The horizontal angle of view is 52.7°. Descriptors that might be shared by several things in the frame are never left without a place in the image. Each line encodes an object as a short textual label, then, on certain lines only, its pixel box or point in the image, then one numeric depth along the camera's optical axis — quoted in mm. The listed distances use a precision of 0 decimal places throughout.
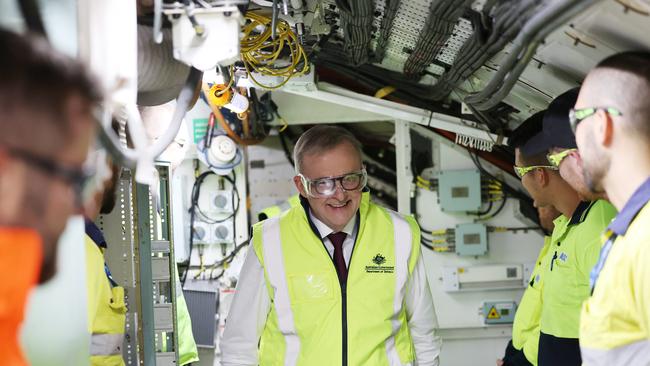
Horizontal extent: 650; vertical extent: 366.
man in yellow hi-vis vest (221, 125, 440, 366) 2584
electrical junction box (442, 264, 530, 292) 4574
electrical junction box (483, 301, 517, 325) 4598
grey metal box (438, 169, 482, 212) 4547
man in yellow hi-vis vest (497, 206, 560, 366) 3035
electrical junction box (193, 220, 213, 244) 5500
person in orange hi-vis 1023
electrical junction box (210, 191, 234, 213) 5488
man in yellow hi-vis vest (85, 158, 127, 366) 2121
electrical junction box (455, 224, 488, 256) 4582
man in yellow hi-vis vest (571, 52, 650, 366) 1462
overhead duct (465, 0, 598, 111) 1531
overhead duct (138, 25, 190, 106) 1718
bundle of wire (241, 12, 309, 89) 2621
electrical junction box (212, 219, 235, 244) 5492
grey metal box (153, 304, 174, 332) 2996
